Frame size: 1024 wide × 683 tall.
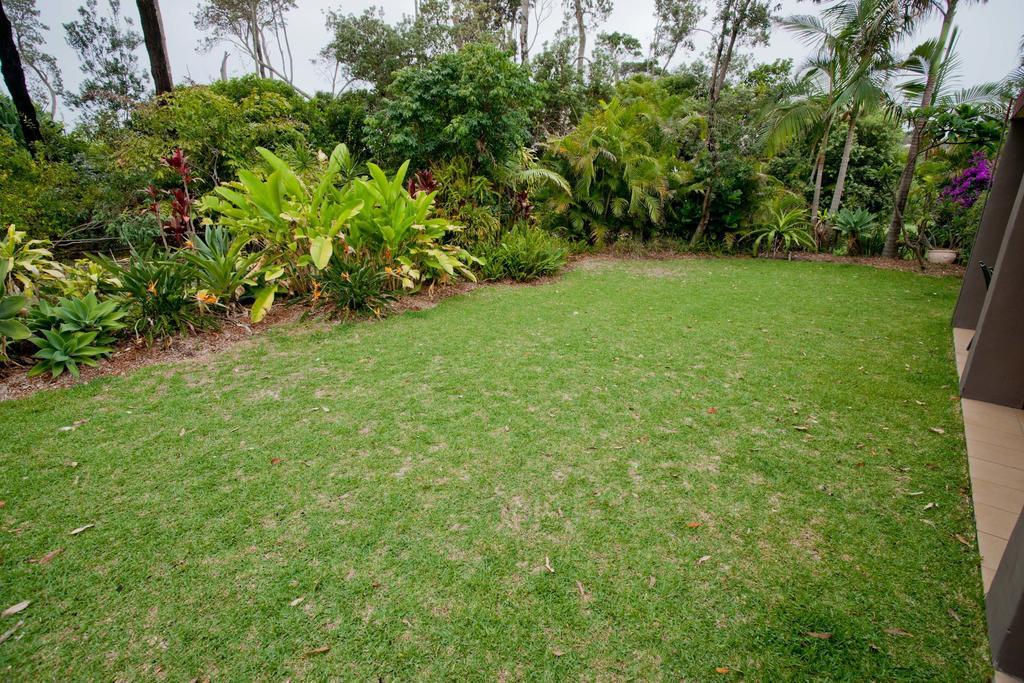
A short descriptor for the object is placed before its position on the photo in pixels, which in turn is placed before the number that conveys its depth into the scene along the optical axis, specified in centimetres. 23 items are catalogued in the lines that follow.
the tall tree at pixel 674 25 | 1684
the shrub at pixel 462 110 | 720
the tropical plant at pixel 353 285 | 511
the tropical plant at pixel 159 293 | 419
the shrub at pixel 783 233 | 954
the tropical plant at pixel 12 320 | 339
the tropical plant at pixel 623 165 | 934
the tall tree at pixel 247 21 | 2577
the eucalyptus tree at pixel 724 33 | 970
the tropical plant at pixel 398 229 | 520
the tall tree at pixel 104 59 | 2452
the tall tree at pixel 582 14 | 1794
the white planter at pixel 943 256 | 867
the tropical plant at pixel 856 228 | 979
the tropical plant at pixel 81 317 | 378
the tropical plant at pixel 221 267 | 462
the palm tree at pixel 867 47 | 867
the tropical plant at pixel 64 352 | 362
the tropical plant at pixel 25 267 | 438
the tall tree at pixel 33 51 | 2259
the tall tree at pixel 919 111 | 850
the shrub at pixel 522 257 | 714
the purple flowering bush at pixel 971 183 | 819
